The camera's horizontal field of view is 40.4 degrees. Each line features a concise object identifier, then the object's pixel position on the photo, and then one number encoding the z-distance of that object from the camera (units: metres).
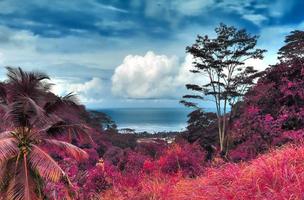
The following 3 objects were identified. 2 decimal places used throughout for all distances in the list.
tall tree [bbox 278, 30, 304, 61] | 30.86
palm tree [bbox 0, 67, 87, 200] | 12.64
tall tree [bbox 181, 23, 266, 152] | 28.88
